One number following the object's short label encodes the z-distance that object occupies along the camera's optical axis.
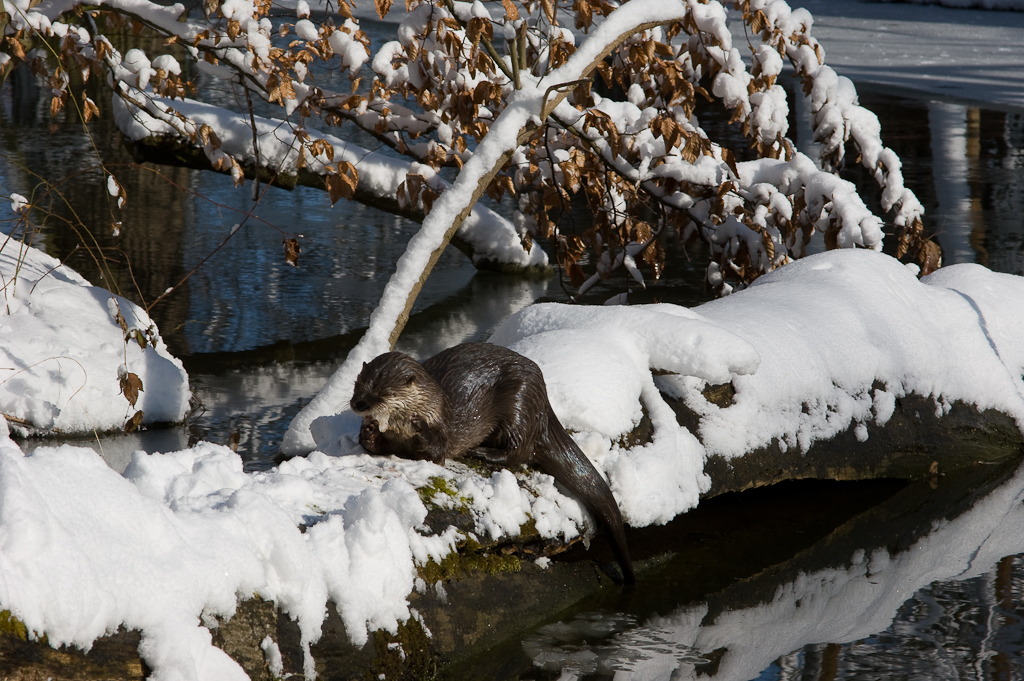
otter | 6.62
